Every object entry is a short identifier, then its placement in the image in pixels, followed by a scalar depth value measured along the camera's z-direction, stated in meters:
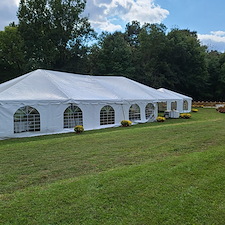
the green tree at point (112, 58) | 26.52
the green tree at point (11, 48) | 22.65
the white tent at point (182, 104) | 21.05
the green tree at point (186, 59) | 29.19
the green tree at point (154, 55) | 27.73
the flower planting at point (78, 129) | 9.70
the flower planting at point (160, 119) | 13.66
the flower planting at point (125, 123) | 11.75
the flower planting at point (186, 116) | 15.51
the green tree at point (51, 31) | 23.14
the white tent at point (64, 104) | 9.12
